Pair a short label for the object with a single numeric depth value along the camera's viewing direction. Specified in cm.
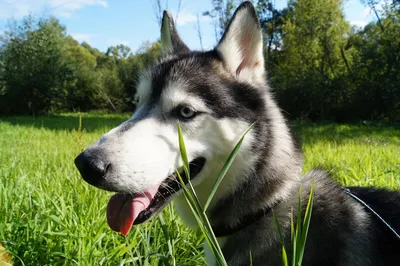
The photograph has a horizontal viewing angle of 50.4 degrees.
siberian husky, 44
